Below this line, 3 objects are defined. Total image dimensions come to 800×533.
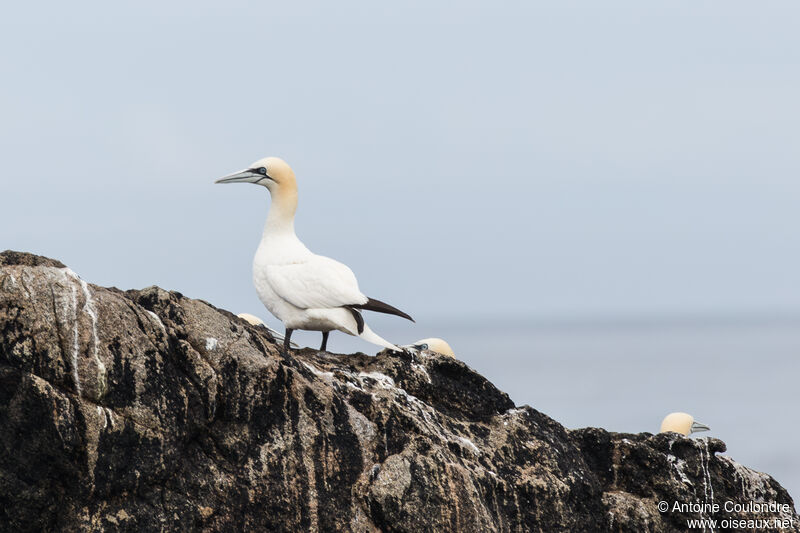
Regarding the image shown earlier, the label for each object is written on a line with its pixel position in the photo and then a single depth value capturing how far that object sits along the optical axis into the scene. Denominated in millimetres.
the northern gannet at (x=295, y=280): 19047
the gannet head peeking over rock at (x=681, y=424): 23516
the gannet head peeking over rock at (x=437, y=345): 24920
